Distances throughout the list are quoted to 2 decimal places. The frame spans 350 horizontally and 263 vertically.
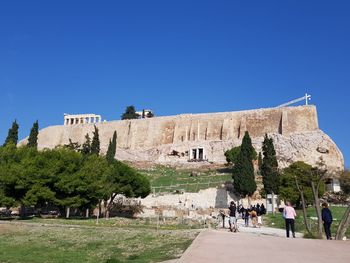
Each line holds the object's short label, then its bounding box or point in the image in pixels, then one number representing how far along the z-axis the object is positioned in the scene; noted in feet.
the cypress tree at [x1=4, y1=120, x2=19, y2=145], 146.45
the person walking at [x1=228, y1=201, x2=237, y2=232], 46.01
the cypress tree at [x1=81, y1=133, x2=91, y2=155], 148.66
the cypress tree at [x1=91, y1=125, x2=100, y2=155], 146.98
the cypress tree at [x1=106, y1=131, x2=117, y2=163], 122.85
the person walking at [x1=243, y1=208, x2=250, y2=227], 66.43
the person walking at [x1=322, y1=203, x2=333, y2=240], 39.88
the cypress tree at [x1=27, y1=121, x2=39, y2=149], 144.89
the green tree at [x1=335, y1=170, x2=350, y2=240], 39.29
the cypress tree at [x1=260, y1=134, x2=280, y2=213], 120.06
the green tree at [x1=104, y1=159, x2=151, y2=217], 101.14
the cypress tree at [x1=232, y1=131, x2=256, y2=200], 125.49
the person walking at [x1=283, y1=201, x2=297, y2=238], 41.10
